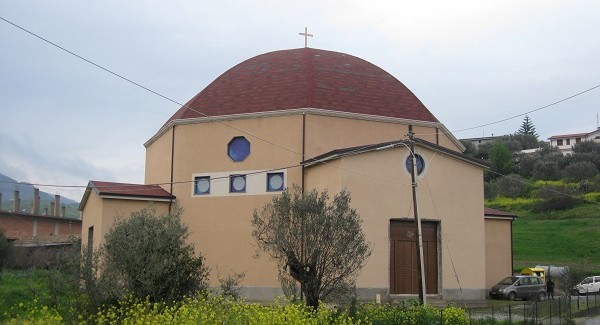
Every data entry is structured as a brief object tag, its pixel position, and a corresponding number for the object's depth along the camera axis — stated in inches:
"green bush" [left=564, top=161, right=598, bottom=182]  3208.7
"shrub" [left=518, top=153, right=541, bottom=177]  3624.5
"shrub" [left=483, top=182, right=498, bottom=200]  3272.6
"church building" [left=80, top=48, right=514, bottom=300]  995.3
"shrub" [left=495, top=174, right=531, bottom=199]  3211.1
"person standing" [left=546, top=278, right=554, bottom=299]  1398.7
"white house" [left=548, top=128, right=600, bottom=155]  4696.4
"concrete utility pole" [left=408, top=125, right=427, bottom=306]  806.3
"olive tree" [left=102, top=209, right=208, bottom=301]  585.3
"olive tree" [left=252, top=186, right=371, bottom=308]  632.4
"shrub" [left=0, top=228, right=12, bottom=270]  1705.2
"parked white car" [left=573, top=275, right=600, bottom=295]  1624.0
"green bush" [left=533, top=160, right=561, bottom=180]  3366.4
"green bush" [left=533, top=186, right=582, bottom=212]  2810.0
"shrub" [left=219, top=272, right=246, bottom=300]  583.5
